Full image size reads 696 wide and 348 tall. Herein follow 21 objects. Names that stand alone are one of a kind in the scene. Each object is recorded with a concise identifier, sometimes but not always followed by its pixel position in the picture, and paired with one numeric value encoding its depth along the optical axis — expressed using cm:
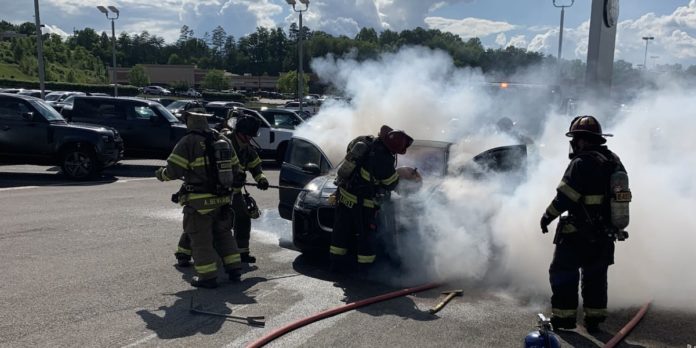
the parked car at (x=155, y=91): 7700
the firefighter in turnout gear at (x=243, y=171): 661
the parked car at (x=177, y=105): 2645
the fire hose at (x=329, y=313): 436
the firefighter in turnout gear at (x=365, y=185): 595
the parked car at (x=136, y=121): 1534
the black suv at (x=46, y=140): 1310
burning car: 644
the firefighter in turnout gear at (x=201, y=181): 570
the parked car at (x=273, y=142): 1780
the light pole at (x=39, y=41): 2206
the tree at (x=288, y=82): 4541
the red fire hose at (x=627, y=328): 445
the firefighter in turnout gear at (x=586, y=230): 470
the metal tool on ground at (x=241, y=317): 476
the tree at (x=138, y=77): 9031
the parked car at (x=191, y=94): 7438
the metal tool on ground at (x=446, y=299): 517
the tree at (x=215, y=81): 9106
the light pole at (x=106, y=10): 3412
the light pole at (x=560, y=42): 2170
